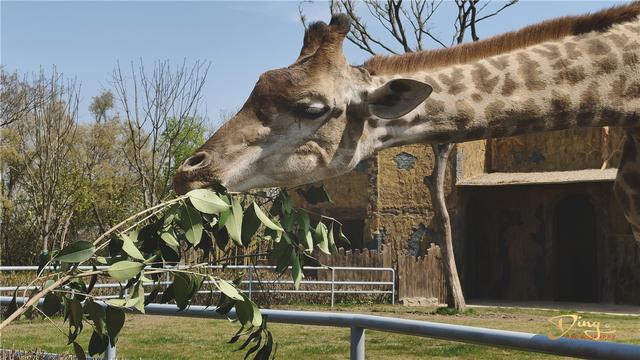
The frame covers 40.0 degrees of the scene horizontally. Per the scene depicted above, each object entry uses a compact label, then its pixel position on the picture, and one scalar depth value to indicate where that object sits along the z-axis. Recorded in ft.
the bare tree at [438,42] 56.24
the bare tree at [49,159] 81.56
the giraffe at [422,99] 12.16
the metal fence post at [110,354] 15.25
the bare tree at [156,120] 73.82
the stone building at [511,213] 66.13
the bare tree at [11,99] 88.35
